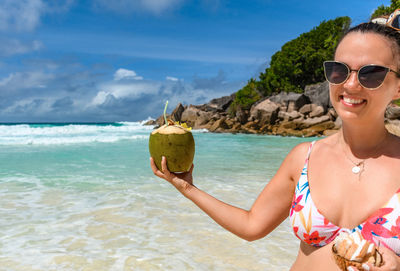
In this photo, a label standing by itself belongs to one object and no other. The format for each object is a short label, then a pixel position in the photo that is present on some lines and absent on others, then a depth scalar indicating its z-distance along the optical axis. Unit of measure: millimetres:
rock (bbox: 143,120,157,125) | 57688
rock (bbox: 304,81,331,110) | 33688
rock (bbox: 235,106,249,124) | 36719
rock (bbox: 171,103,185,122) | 39781
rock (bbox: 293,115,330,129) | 29469
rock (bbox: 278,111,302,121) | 32219
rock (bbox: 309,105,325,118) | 31609
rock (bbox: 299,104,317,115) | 33125
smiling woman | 1571
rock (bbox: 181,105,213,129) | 38438
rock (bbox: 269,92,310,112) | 34531
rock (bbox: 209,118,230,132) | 34191
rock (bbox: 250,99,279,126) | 33250
